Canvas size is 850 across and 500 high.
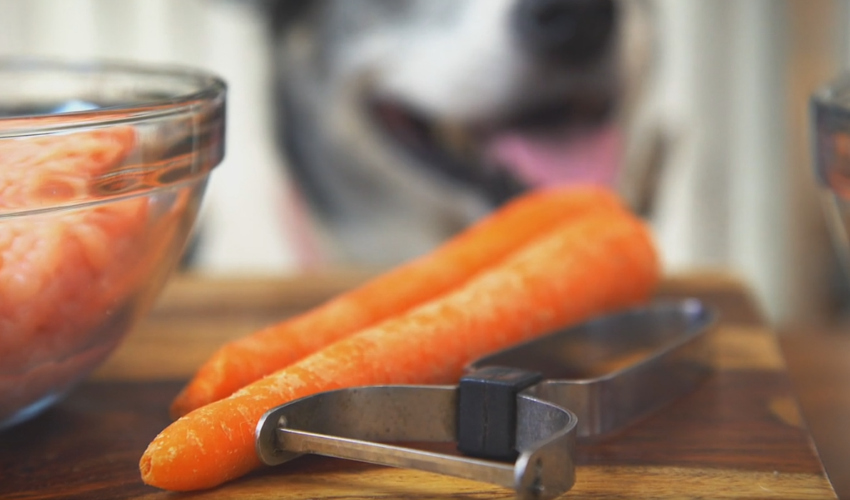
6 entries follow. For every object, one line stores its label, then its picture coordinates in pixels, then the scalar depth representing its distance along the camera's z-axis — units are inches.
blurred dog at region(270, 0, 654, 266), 30.2
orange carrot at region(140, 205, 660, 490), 18.1
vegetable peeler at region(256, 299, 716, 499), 17.4
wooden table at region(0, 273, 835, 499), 18.2
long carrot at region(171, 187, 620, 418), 19.5
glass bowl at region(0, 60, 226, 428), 18.2
